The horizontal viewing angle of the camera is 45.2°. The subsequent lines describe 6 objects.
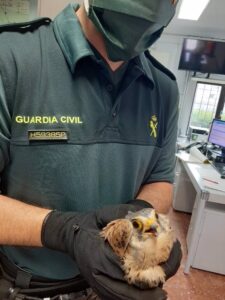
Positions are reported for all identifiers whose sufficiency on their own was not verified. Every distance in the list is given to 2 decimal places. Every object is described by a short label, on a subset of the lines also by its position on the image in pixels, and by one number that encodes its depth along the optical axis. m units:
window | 4.98
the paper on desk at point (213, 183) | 2.17
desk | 2.19
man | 0.59
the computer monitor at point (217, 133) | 3.25
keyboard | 2.70
